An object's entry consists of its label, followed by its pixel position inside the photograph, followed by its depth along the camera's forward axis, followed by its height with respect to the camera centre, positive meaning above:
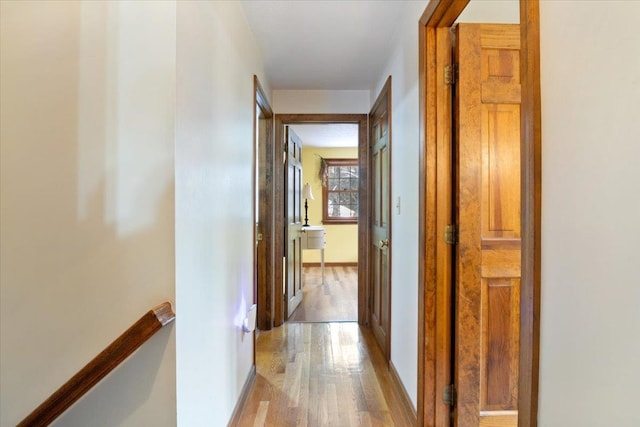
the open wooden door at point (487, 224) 1.48 -0.06
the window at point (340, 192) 6.31 +0.39
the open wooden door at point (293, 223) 3.39 -0.12
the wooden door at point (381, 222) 2.43 -0.09
